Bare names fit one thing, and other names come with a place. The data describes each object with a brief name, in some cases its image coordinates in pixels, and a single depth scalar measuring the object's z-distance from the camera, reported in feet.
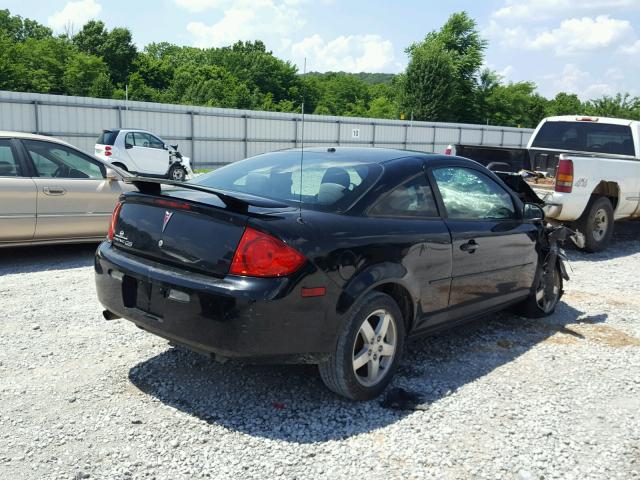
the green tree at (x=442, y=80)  209.67
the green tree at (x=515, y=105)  235.61
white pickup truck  28.45
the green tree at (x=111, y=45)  215.51
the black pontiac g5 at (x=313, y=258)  10.75
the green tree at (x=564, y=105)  258.98
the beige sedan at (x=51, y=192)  22.44
